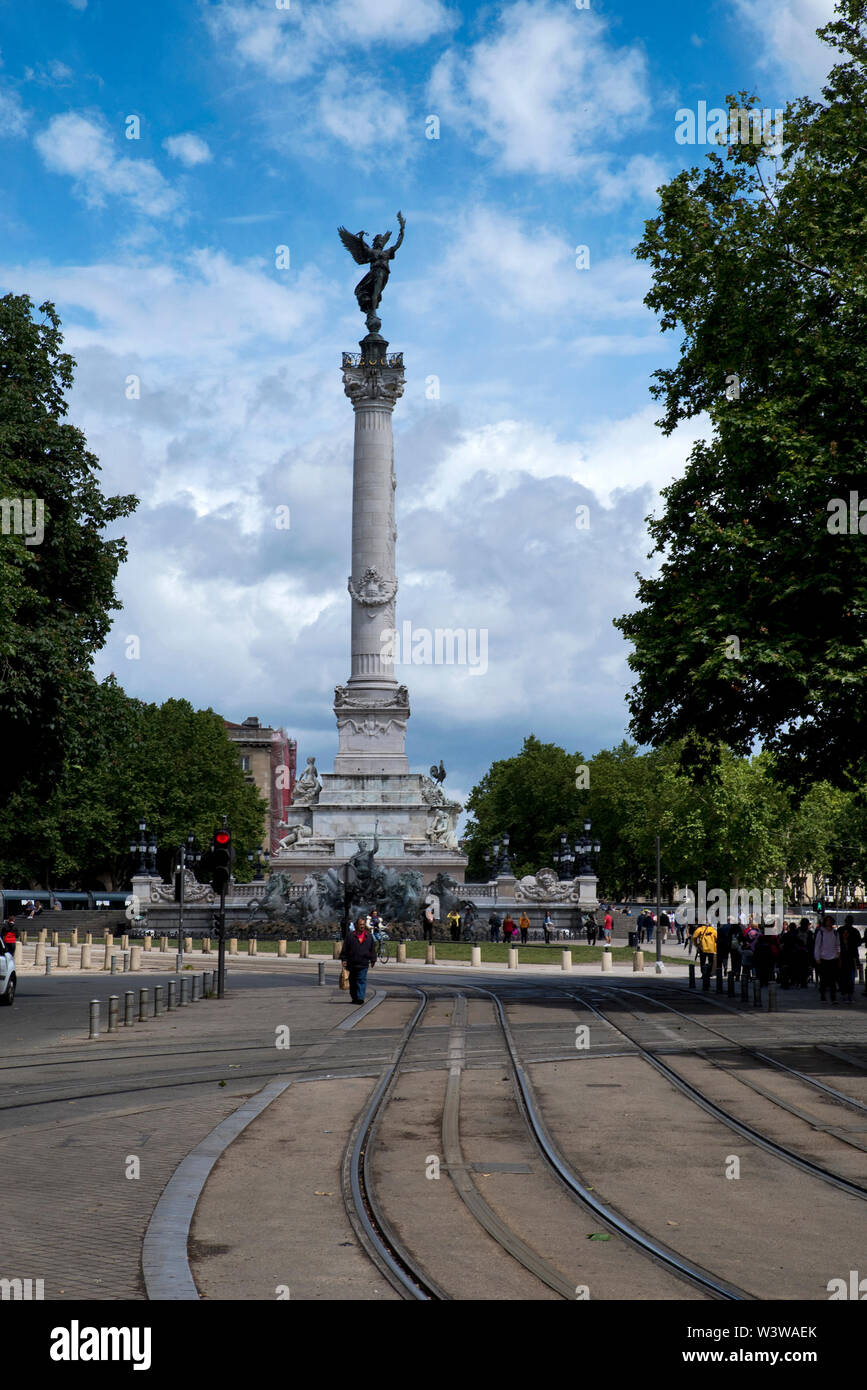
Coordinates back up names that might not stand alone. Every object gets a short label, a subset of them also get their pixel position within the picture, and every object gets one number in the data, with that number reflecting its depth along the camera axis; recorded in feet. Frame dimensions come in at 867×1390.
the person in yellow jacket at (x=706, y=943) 117.33
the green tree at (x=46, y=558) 93.09
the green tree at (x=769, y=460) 80.48
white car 92.63
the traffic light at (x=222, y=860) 91.35
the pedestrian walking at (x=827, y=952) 96.84
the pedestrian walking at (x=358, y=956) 89.86
